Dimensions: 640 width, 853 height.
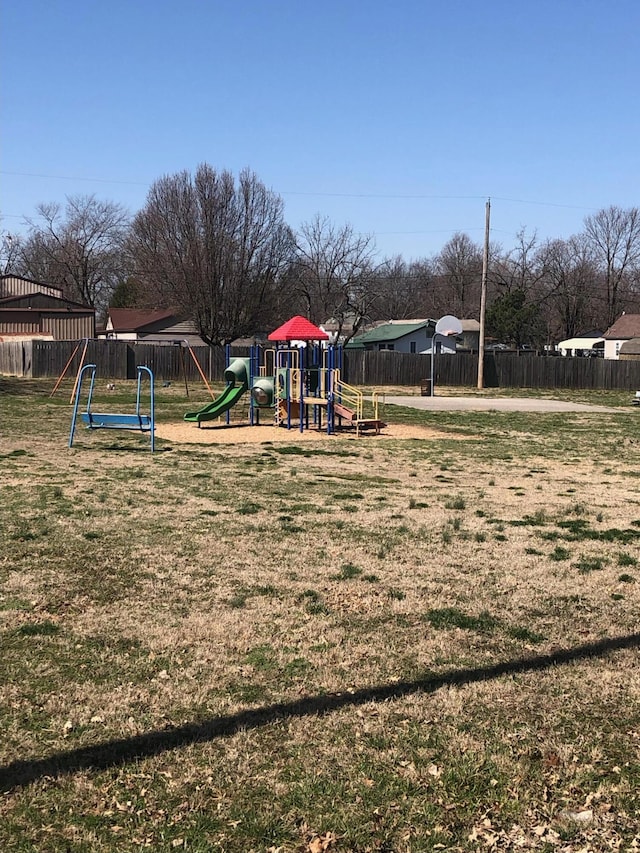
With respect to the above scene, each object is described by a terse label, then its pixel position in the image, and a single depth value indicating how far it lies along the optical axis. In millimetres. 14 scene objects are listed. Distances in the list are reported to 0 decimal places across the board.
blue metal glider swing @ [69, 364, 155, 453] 13844
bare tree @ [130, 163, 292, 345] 50344
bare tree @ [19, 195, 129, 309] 74938
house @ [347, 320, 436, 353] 65250
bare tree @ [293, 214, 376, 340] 66000
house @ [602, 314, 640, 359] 63906
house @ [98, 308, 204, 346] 57844
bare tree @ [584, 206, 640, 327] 77375
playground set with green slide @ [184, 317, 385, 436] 18844
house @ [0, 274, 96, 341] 50656
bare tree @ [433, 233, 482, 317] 83375
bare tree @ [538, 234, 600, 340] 77438
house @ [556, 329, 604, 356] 74375
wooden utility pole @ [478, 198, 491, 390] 38750
